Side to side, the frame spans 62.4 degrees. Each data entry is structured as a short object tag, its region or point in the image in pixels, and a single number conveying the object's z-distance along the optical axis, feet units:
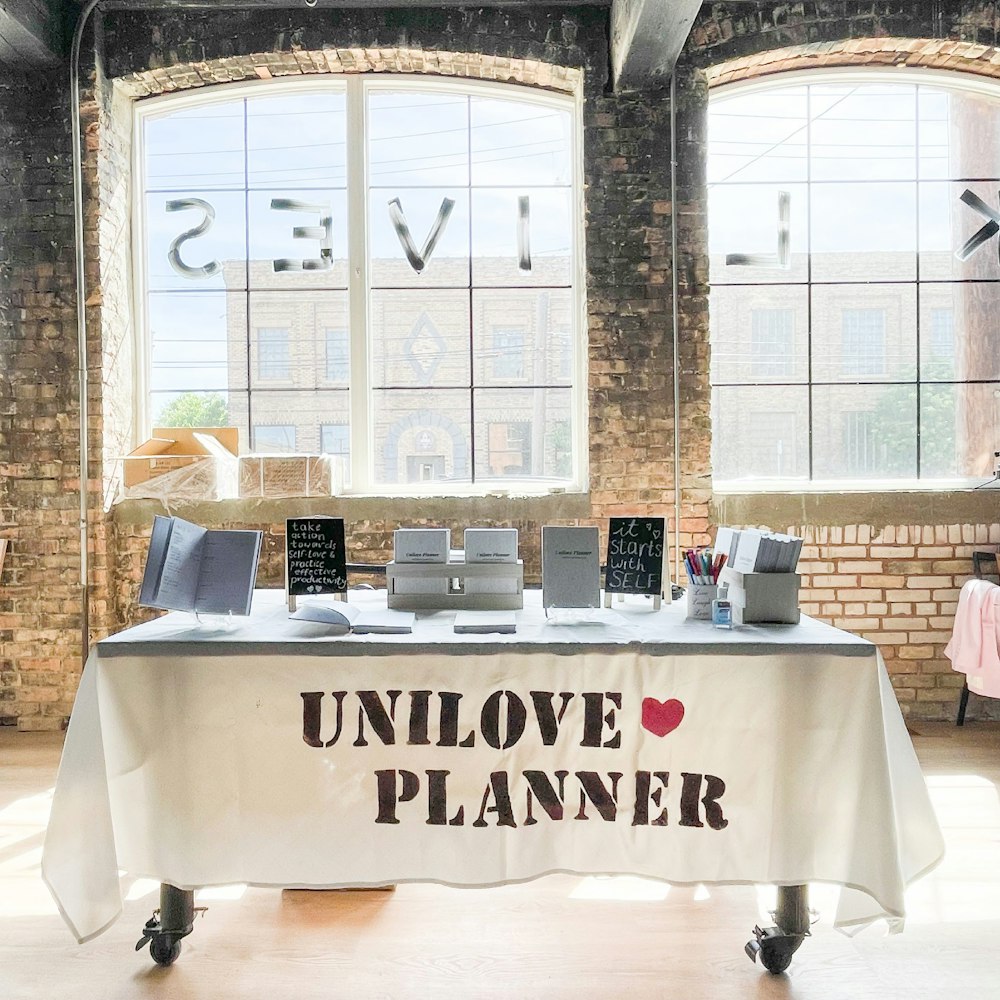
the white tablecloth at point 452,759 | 6.34
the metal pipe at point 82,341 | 12.92
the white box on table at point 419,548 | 7.89
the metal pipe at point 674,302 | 12.92
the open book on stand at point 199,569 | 6.80
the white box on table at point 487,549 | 7.86
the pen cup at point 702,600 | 7.34
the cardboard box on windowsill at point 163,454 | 13.07
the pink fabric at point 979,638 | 11.80
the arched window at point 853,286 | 13.93
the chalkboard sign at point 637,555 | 7.68
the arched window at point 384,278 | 14.01
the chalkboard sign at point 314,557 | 7.94
